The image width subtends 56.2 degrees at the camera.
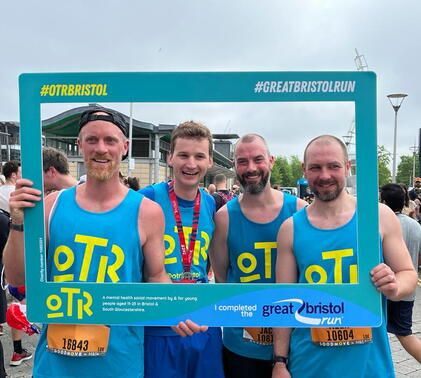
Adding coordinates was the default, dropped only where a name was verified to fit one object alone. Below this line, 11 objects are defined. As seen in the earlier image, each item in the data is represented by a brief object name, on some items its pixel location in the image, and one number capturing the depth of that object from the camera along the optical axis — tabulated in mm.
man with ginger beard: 1941
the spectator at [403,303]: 4340
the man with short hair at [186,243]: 2316
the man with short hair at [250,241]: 2301
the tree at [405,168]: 51019
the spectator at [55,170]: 2020
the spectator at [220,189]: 2713
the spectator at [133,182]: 3125
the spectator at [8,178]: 5141
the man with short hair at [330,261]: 1969
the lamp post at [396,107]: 8588
